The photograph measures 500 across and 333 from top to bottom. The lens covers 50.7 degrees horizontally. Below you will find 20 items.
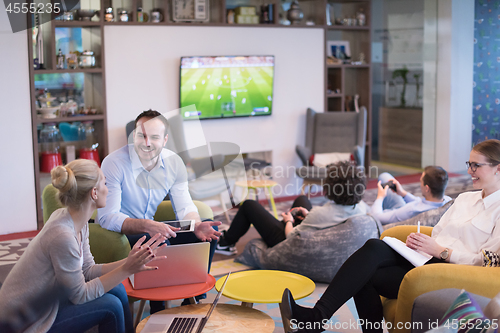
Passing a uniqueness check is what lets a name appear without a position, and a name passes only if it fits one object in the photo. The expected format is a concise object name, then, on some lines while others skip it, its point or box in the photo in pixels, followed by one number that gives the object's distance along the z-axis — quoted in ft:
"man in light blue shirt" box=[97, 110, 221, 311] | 8.02
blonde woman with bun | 5.97
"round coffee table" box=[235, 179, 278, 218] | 15.39
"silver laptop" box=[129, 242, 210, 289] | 7.20
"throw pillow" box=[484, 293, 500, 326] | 5.02
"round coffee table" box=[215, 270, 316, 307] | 7.27
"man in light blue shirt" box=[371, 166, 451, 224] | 10.52
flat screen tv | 17.58
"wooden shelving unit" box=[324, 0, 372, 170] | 21.25
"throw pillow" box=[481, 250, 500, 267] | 6.84
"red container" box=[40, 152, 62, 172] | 16.01
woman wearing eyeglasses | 7.18
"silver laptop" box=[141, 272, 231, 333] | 6.26
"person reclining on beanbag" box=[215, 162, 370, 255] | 10.02
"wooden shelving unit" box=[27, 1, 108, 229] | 15.51
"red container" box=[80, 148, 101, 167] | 16.56
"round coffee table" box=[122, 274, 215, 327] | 7.11
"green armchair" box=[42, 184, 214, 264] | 8.41
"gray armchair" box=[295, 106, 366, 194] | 19.88
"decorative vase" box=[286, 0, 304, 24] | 19.56
